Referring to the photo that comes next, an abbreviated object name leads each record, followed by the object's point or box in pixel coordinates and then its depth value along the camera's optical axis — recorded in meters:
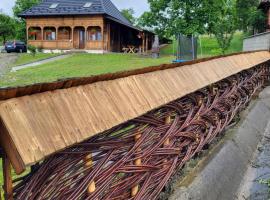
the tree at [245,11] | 28.16
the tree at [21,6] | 44.40
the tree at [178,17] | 28.76
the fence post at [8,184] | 0.98
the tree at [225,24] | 23.09
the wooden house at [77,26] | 26.44
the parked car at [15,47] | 27.10
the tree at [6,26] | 42.22
